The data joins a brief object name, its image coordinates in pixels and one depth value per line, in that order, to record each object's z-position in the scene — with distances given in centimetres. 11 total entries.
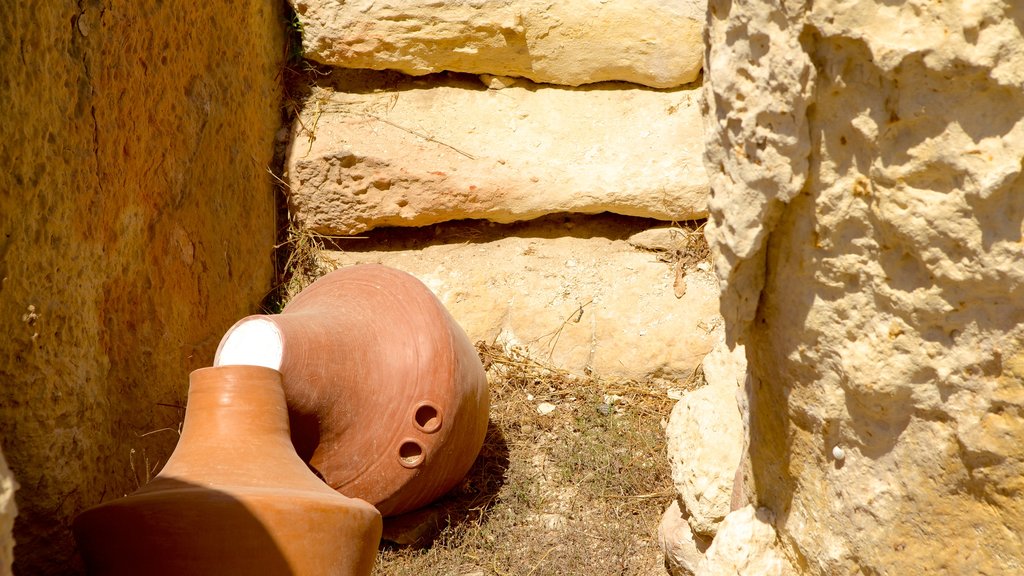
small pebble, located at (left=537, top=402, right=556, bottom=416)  368
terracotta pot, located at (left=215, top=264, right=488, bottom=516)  283
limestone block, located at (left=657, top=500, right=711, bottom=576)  272
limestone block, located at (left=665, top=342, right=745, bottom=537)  258
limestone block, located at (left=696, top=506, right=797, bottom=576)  193
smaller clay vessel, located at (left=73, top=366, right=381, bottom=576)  214
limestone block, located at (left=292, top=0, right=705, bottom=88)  391
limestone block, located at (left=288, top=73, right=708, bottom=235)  390
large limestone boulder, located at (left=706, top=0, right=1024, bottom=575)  140
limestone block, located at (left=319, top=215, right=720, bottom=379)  380
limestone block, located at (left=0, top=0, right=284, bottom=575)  228
